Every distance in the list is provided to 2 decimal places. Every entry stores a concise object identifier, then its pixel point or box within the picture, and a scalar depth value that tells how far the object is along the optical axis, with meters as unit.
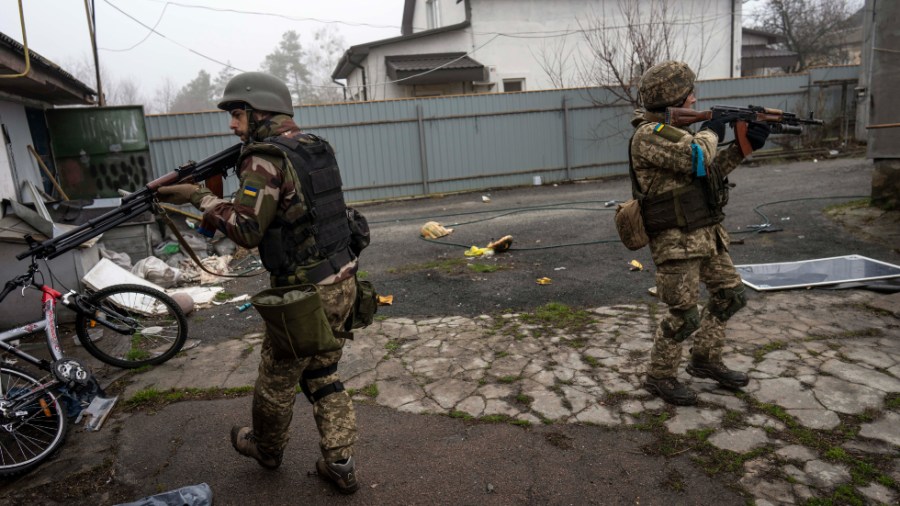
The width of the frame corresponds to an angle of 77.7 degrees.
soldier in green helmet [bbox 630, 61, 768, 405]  2.99
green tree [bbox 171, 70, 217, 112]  56.61
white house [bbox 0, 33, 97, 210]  5.89
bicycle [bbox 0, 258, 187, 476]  3.02
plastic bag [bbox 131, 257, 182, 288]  6.69
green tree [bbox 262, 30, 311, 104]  50.59
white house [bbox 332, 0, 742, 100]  16.72
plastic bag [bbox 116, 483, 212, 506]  2.38
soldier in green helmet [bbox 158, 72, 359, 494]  2.38
